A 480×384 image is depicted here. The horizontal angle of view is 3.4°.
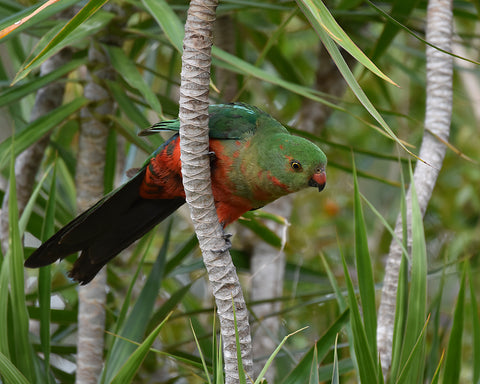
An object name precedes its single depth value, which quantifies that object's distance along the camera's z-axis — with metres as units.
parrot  8.75
